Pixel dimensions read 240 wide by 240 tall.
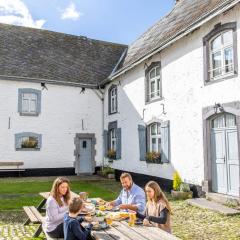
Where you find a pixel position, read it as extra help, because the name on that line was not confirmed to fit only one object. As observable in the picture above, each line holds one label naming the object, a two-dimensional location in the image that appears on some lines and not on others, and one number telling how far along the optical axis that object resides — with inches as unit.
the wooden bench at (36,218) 249.4
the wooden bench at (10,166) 681.2
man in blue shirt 214.7
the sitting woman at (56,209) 199.6
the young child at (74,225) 162.4
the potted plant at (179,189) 429.1
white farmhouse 402.9
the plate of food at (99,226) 174.0
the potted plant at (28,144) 704.4
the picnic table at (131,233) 155.9
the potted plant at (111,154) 698.3
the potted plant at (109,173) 689.0
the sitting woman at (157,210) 180.9
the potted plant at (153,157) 524.1
